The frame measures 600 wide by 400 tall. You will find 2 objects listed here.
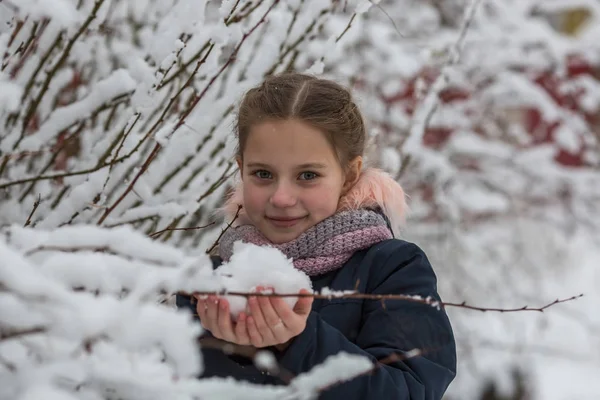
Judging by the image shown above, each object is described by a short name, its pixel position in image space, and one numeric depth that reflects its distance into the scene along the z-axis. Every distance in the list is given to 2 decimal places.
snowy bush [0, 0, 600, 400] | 1.55
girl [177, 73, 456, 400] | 1.90
